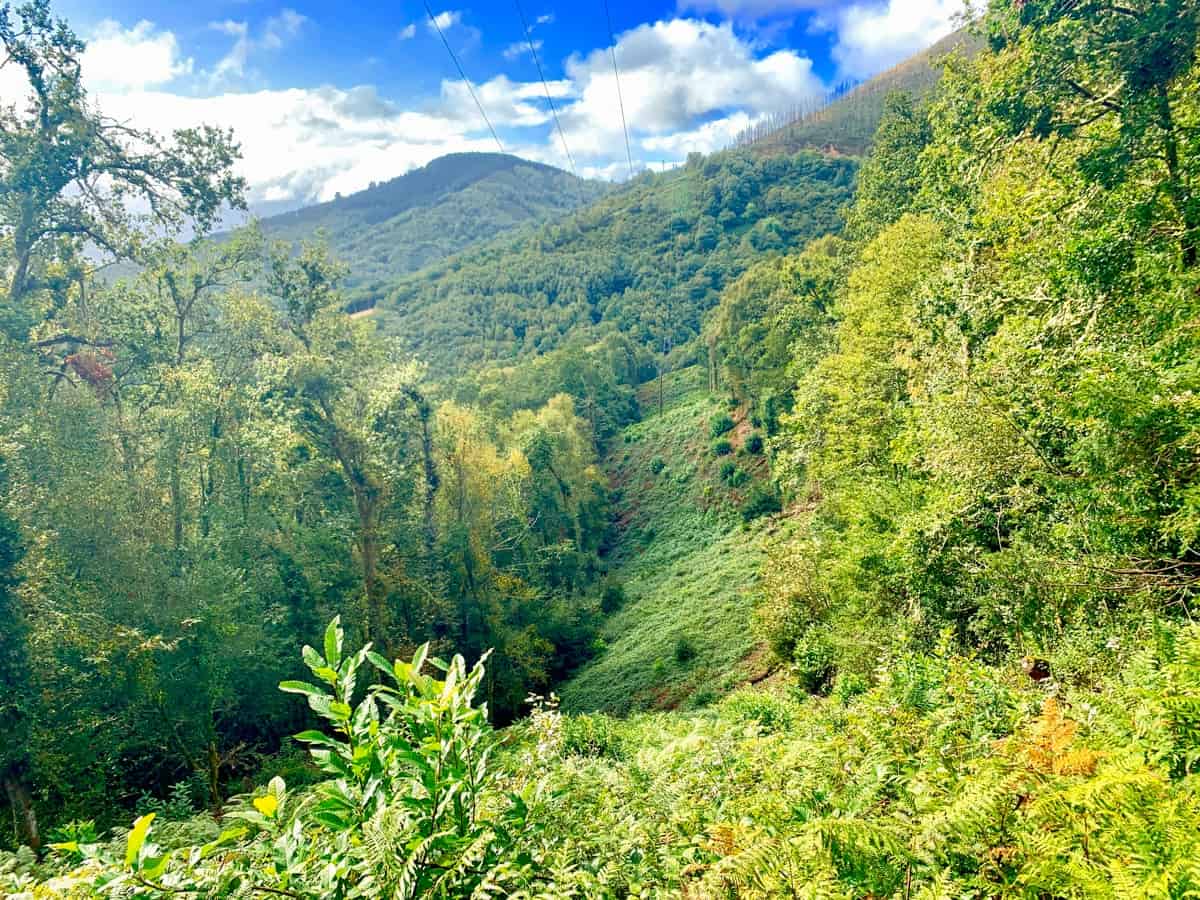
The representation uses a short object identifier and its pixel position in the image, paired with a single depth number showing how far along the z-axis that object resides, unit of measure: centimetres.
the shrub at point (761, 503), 3450
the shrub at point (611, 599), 3500
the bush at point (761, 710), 921
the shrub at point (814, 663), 1515
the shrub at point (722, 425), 4562
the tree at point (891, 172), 2869
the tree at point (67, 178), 1484
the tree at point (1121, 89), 848
